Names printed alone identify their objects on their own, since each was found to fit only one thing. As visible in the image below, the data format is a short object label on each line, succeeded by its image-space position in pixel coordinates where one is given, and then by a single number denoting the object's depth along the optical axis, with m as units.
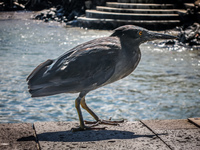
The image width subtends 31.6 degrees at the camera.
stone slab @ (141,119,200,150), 3.30
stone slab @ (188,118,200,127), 3.89
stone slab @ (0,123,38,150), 3.21
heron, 3.43
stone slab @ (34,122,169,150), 3.23
